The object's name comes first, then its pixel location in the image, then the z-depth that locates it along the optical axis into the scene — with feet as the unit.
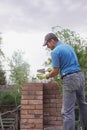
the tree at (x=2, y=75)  23.59
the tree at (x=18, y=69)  25.99
